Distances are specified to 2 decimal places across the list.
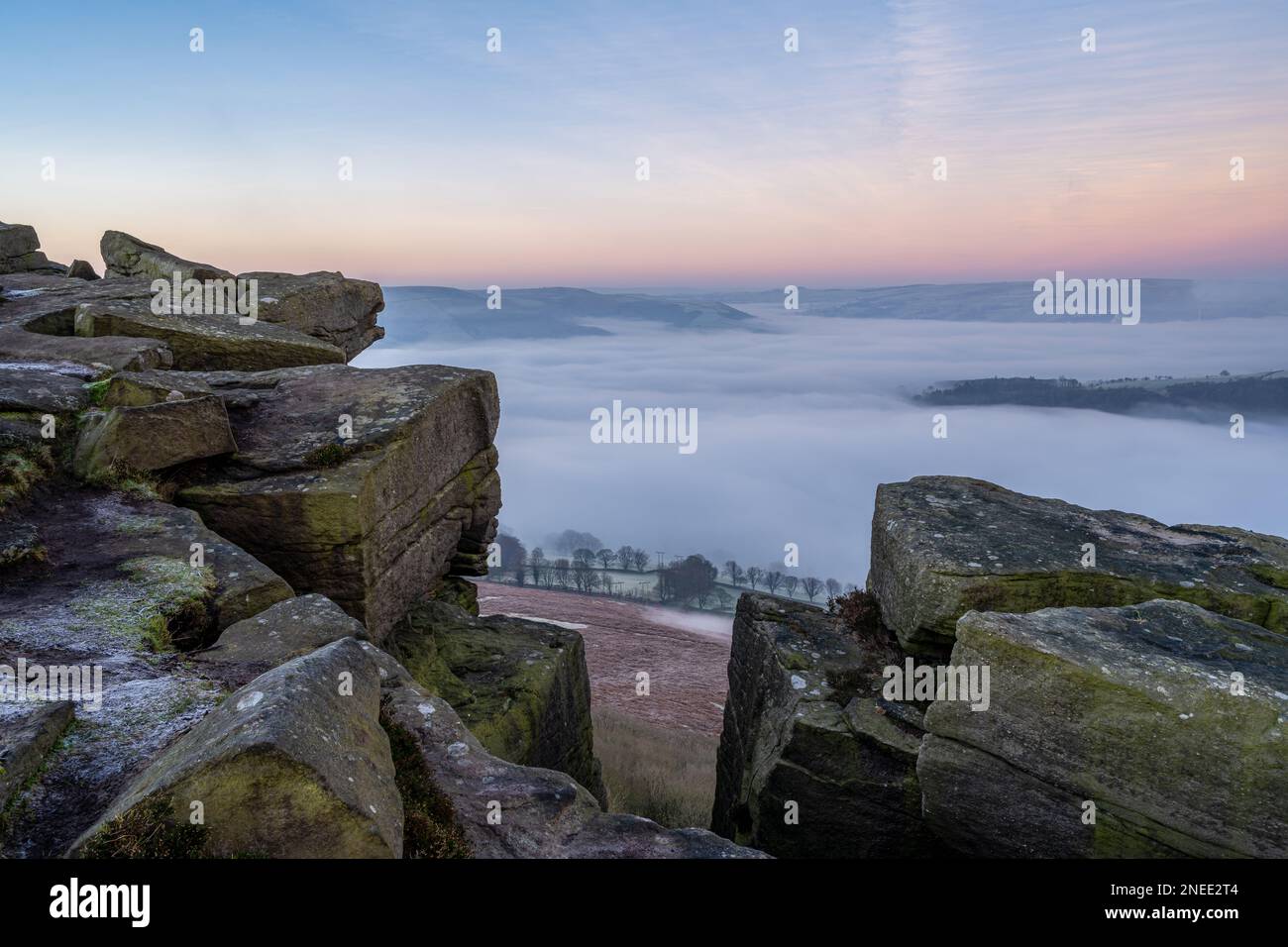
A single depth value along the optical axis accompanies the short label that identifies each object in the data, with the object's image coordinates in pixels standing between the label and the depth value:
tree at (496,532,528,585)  97.00
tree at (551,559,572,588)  89.06
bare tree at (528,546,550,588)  90.56
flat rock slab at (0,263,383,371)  13.30
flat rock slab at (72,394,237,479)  10.02
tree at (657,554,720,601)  86.25
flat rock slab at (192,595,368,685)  6.88
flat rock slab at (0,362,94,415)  10.58
